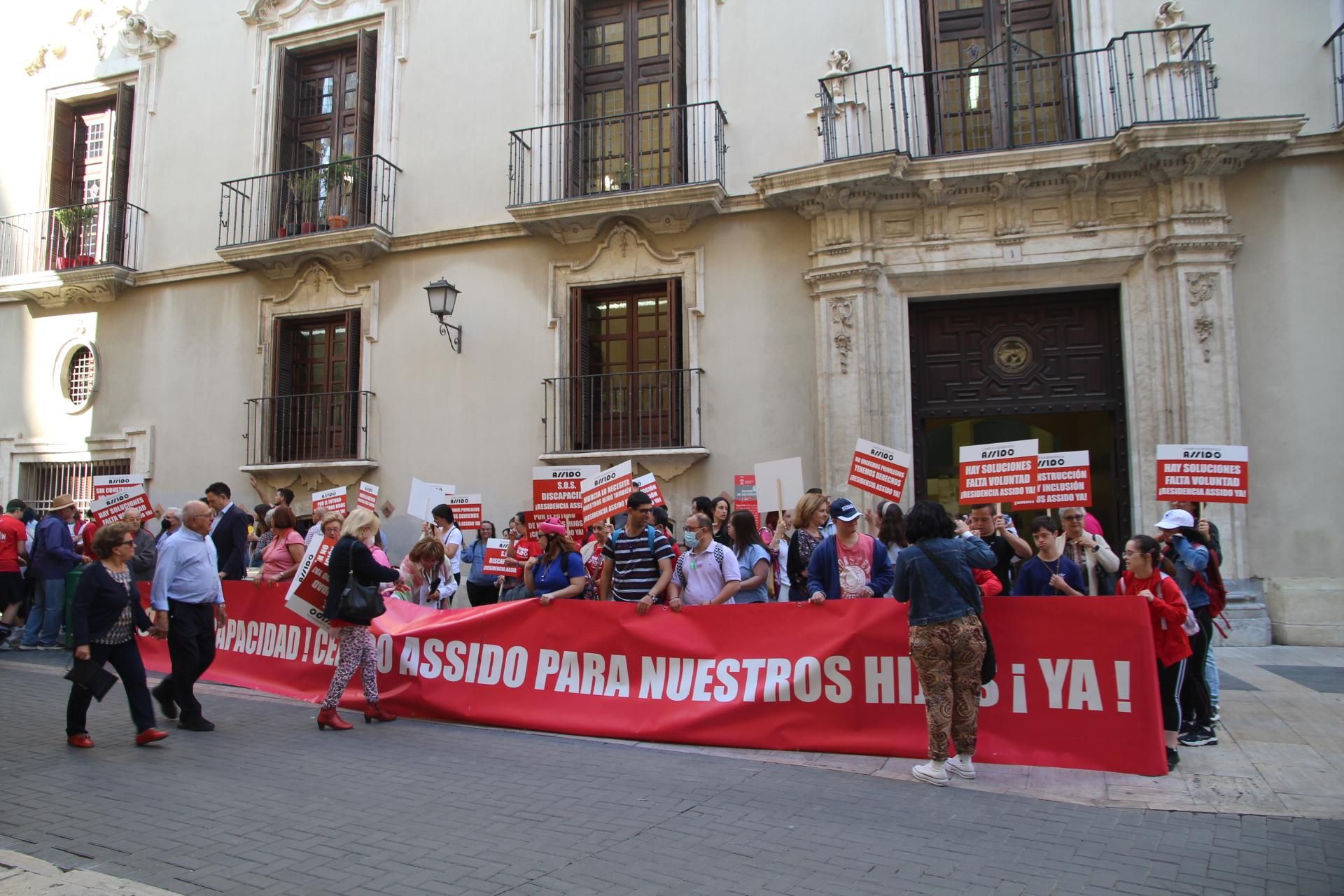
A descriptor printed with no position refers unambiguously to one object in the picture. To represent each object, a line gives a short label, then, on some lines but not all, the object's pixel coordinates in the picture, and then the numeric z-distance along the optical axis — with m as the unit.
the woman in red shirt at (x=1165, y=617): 5.70
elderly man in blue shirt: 6.84
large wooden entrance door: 11.48
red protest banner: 5.62
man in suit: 9.12
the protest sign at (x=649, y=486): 9.62
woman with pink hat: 7.33
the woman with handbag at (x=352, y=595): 6.91
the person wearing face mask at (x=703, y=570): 6.98
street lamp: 12.99
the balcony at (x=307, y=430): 14.03
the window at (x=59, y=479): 15.70
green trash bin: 6.17
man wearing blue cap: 6.48
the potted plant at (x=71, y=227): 15.84
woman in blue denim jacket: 5.32
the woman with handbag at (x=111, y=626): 6.20
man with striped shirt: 6.99
